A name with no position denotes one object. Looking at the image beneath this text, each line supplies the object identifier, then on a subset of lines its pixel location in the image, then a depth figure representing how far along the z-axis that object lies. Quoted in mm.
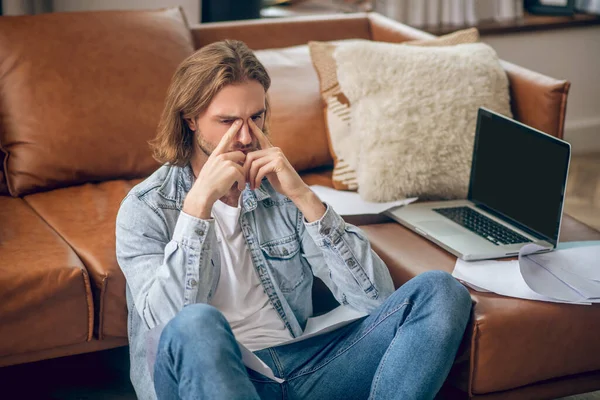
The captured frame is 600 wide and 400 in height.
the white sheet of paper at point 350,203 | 2932
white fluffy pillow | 2981
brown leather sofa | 2512
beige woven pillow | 3085
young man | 2319
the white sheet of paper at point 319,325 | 2303
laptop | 2696
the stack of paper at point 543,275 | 2513
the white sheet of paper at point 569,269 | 2530
